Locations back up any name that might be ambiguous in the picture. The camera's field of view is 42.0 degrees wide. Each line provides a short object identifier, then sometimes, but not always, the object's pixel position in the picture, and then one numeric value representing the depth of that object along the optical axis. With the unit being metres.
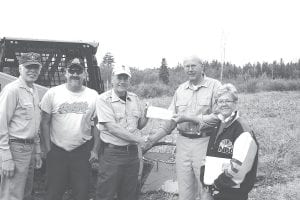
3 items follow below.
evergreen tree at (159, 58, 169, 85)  52.31
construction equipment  5.42
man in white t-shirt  4.04
